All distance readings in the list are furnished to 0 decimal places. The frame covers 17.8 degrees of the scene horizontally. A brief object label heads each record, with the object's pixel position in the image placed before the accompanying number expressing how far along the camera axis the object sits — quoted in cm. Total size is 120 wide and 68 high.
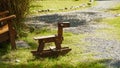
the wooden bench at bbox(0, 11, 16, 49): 984
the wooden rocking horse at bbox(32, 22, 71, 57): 942
